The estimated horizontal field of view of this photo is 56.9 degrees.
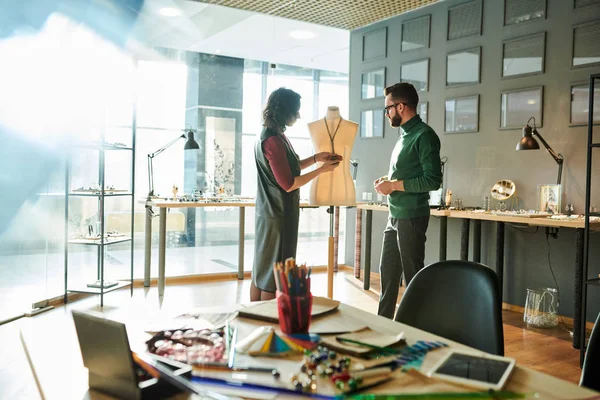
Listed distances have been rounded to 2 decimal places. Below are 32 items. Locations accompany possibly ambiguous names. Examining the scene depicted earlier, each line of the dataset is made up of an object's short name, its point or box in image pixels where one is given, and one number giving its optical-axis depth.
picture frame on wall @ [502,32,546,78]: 4.62
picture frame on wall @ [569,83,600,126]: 4.20
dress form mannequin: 3.57
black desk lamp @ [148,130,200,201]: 5.73
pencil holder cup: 1.33
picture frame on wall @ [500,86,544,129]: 4.63
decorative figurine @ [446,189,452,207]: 5.19
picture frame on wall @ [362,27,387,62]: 6.33
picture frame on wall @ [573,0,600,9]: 4.24
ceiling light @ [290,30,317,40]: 6.85
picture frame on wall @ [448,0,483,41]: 5.17
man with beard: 3.16
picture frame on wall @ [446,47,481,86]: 5.18
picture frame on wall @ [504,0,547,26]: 4.62
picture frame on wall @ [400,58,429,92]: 5.75
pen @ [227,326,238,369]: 1.11
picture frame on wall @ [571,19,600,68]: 4.24
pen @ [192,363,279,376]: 1.07
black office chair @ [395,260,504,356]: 1.62
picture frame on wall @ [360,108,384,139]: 6.38
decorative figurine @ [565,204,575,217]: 4.32
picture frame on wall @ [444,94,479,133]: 5.18
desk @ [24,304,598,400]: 1.00
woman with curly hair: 2.86
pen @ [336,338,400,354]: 1.23
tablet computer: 1.04
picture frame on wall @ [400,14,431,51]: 5.75
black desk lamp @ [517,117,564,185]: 4.36
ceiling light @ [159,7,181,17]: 5.82
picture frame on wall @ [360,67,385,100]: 6.36
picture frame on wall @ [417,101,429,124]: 5.73
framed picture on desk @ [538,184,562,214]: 4.39
